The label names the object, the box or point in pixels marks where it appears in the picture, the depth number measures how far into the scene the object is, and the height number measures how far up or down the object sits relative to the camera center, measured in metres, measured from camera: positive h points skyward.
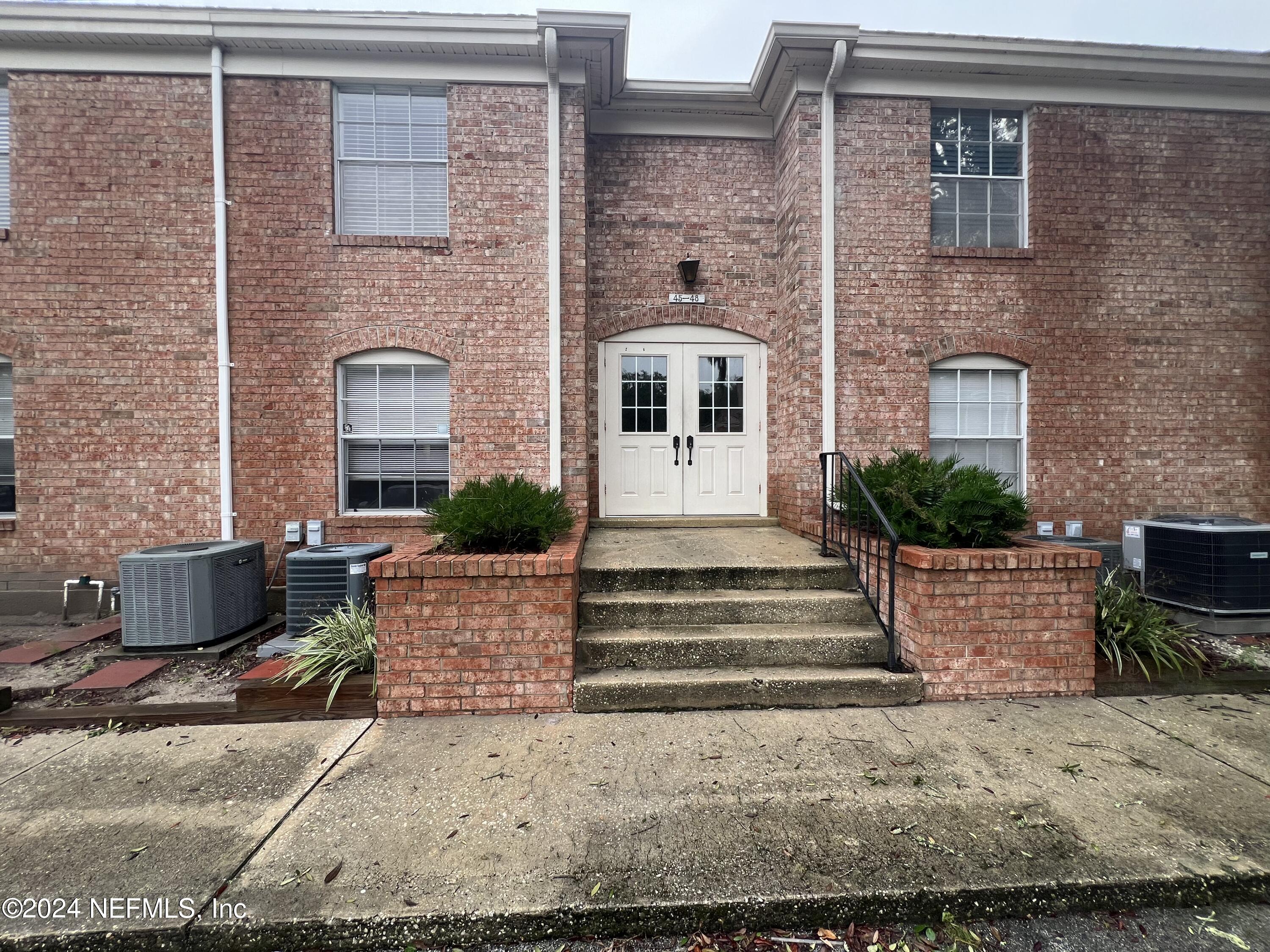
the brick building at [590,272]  5.18 +2.10
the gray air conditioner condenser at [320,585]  4.14 -0.85
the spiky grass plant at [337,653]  3.39 -1.16
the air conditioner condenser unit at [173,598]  4.13 -0.95
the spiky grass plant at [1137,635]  3.62 -1.14
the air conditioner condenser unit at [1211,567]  4.45 -0.81
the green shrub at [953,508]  3.64 -0.24
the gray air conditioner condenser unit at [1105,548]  5.12 -0.73
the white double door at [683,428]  6.08 +0.52
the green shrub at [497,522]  3.60 -0.32
